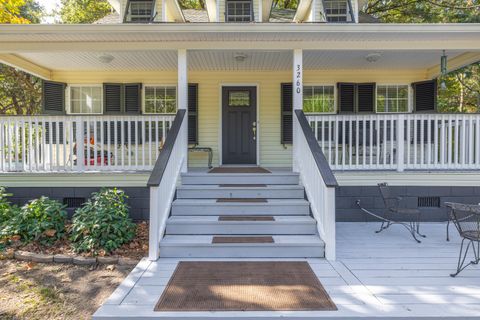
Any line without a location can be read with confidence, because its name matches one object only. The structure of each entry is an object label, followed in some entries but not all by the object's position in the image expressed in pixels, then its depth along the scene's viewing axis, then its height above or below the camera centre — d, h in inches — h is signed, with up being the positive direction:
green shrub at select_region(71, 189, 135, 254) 158.7 -40.2
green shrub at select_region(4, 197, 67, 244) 170.9 -40.3
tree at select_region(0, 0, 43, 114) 490.9 +93.5
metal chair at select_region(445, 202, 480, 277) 127.3 -32.2
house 175.6 +30.7
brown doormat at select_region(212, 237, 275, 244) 155.8 -45.2
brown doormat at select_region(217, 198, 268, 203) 188.4 -30.9
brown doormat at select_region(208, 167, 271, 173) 233.0 -17.3
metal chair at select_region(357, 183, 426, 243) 179.2 -44.8
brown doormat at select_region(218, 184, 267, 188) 200.4 -24.3
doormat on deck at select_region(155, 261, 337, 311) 105.0 -51.3
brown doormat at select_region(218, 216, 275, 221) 172.2 -38.3
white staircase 152.0 -38.2
